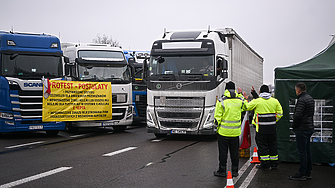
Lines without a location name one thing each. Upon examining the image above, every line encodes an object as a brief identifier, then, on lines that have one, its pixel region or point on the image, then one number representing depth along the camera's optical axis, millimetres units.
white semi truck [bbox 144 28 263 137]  12672
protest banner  14086
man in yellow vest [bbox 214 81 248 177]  7430
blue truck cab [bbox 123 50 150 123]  18812
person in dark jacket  7395
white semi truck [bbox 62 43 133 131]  15070
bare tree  56500
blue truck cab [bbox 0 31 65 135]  13328
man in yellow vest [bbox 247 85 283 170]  8211
